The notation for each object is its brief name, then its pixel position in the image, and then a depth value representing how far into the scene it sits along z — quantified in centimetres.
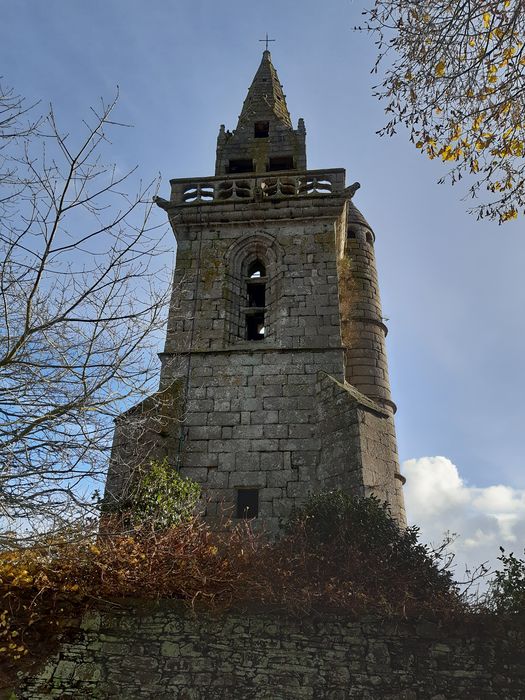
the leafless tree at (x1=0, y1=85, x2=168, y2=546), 459
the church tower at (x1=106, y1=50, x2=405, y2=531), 905
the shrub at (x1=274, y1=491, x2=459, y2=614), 612
